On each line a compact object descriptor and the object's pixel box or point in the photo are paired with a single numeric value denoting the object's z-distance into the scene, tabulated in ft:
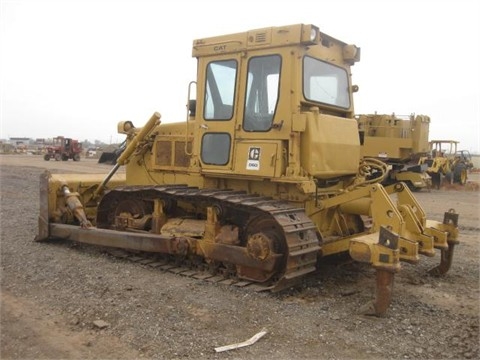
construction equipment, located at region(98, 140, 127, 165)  117.57
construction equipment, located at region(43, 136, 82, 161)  135.13
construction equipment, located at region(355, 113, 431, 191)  66.33
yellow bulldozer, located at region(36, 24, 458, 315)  17.83
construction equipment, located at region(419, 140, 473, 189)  74.23
